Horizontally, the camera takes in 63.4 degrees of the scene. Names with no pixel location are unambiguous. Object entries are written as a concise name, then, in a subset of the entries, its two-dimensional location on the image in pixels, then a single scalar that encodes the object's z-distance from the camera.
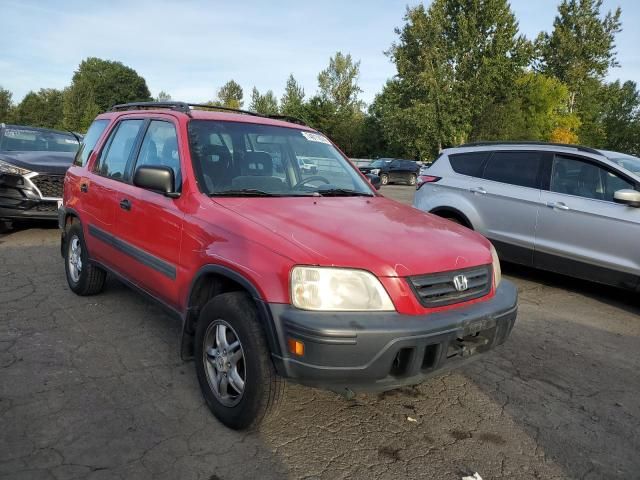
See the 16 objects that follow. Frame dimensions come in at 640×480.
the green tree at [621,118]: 58.38
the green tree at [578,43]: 49.34
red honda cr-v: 2.42
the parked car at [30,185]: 7.52
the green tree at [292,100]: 51.66
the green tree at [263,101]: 67.21
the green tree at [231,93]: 86.20
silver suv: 5.35
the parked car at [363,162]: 29.10
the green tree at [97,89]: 71.81
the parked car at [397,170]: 27.19
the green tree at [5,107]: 88.00
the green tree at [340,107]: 51.22
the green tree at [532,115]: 42.00
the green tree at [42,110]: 90.12
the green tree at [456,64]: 41.53
